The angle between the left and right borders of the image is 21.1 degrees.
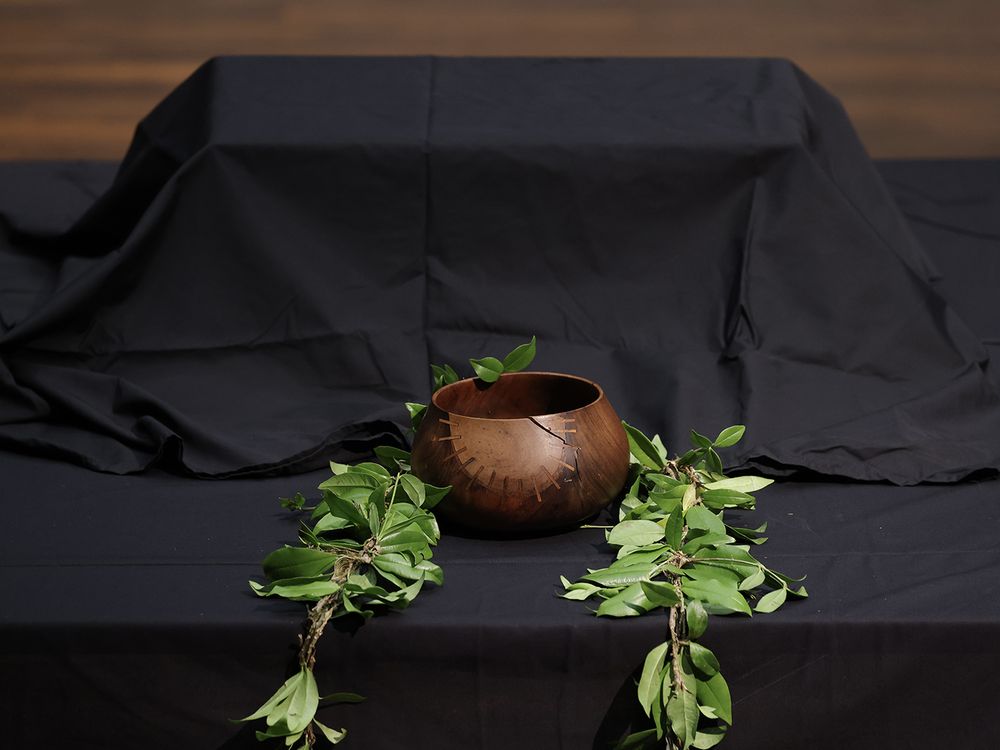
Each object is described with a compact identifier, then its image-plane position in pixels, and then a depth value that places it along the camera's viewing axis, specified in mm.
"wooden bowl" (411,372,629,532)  3046
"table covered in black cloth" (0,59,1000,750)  2979
